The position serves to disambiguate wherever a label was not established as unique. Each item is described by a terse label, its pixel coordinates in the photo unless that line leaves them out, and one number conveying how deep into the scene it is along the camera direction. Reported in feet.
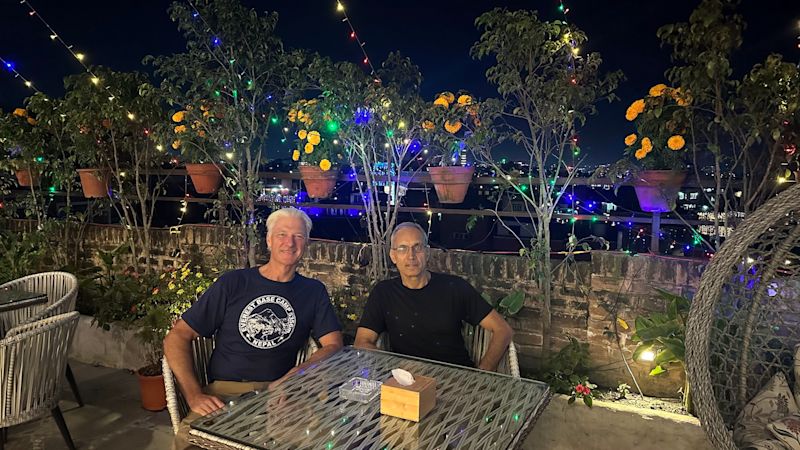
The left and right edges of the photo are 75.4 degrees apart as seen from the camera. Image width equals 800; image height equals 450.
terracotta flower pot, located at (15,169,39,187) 16.54
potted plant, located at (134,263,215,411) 11.22
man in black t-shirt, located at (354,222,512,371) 8.59
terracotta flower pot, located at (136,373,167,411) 11.14
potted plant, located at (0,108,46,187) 15.52
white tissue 5.73
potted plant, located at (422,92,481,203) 10.76
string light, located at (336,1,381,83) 11.72
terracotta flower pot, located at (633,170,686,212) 9.84
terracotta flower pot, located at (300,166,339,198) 12.76
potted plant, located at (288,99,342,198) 11.73
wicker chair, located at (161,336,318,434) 7.18
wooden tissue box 5.44
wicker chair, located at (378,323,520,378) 8.94
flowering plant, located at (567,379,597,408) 9.05
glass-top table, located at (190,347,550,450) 5.06
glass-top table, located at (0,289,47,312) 10.08
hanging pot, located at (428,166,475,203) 11.40
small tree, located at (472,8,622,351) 9.78
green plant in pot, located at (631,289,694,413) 8.64
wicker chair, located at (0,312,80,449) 8.11
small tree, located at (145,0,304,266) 12.32
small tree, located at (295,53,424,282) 11.34
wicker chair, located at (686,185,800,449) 6.64
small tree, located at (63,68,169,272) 14.02
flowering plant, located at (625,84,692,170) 9.12
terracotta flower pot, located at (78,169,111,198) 15.33
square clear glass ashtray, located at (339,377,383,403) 5.93
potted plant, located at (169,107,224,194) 12.68
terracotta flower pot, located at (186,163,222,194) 13.90
